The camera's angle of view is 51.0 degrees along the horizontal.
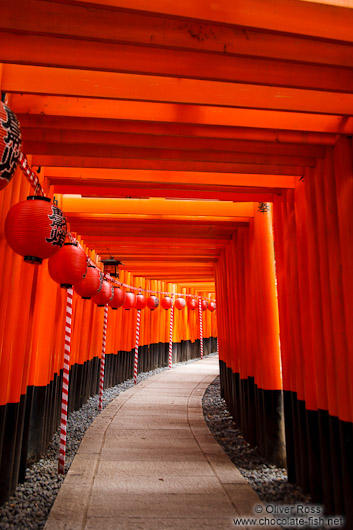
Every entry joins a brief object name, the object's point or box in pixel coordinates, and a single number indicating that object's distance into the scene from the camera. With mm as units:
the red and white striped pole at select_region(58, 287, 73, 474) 4602
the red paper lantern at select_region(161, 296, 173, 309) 13773
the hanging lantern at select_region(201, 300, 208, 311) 19172
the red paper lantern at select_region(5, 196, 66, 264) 2760
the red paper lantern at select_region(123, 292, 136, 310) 10227
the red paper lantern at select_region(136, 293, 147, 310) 11370
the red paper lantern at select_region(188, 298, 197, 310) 17141
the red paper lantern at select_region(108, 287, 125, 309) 8648
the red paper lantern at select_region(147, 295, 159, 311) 12383
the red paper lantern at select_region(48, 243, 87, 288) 4223
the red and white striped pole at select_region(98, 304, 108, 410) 8109
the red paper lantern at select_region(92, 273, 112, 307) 7252
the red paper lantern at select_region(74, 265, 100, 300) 5676
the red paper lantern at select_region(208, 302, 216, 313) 20188
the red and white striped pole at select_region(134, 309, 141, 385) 11586
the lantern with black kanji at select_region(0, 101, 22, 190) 1927
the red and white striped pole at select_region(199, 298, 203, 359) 18522
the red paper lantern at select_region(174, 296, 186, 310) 14828
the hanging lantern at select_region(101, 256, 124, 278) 9172
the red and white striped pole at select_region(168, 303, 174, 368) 15215
